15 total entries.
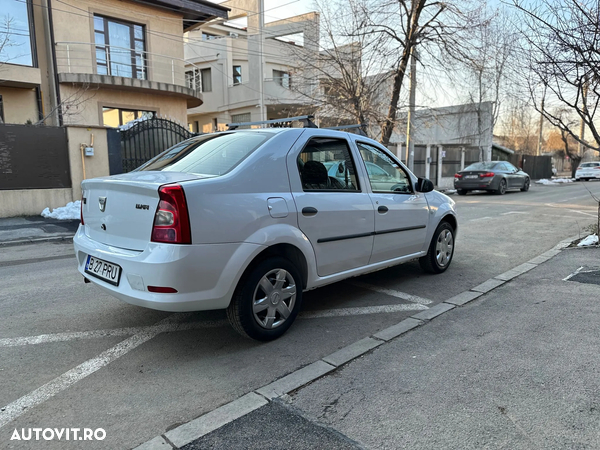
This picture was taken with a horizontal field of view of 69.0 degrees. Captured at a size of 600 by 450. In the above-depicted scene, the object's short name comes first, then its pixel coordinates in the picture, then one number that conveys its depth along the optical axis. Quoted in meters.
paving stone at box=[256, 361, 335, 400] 2.87
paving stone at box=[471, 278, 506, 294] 5.03
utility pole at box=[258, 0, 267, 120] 25.36
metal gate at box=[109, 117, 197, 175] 12.70
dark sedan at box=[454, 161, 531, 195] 18.02
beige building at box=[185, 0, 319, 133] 25.97
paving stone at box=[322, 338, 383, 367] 3.31
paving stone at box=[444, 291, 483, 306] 4.62
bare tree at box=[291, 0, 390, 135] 17.81
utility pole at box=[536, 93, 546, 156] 36.04
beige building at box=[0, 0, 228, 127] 14.73
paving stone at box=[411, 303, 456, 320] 4.18
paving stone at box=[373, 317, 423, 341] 3.74
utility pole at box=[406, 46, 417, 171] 17.89
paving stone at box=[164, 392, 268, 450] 2.42
